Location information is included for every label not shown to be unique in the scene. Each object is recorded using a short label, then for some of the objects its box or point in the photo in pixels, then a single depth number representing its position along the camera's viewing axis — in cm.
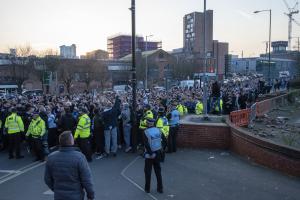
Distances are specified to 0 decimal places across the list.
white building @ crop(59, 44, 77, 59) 11544
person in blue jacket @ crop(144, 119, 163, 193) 723
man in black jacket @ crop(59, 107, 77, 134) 1116
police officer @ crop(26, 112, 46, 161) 1068
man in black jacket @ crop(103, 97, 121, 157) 1124
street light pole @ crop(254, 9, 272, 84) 3242
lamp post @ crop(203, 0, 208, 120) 1418
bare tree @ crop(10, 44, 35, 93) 4178
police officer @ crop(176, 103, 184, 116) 1562
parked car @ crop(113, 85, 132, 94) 5174
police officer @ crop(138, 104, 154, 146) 1095
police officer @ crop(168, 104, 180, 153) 1153
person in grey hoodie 1228
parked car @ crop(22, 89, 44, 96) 4657
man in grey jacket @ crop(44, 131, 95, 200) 442
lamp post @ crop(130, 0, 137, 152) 1151
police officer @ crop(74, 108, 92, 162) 1025
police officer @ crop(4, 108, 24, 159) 1136
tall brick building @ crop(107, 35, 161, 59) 14225
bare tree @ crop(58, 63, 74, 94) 4855
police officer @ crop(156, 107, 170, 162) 935
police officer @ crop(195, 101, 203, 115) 1844
